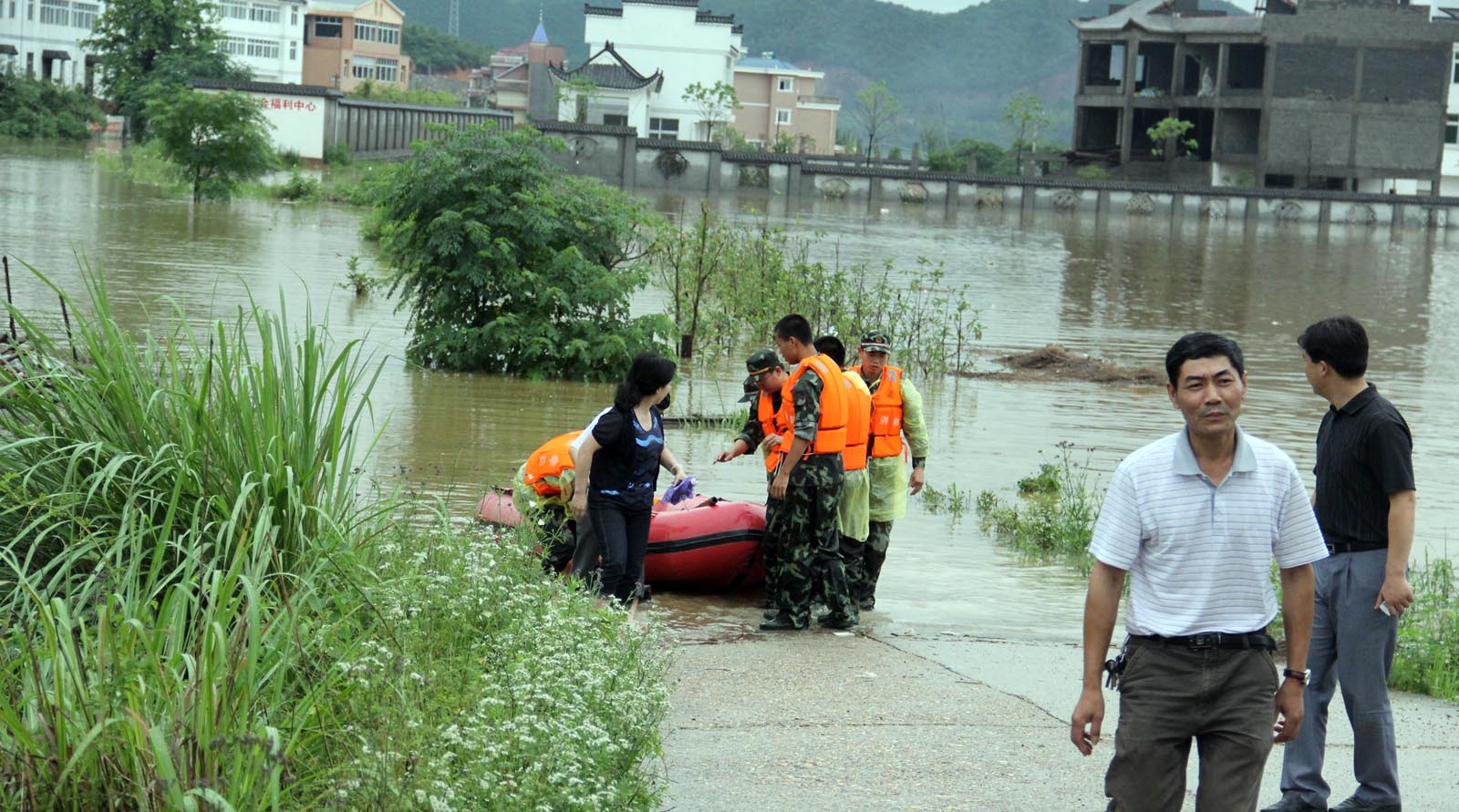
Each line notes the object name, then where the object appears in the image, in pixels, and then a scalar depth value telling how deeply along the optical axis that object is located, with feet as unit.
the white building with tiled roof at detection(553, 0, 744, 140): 321.11
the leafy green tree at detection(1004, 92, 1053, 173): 308.60
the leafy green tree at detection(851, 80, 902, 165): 380.58
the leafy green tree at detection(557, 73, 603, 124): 292.40
